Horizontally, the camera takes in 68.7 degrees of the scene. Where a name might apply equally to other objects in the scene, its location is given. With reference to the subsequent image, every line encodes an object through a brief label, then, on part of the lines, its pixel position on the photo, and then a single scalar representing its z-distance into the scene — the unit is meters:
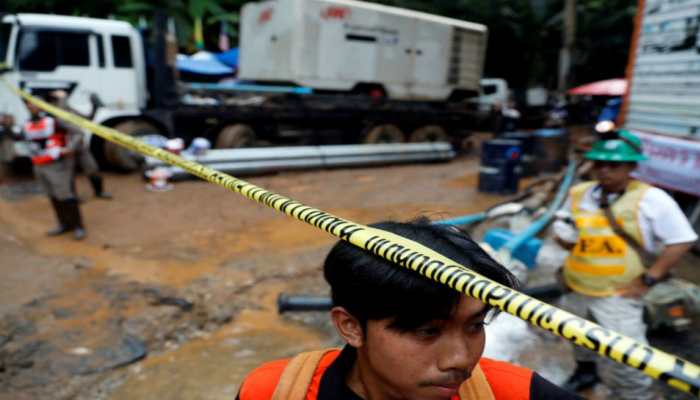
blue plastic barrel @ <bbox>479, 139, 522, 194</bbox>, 8.69
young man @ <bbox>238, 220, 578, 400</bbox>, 0.96
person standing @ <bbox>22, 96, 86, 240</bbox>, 6.00
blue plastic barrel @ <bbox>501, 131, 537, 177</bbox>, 9.64
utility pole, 18.97
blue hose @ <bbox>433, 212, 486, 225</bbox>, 5.30
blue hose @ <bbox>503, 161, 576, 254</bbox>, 4.68
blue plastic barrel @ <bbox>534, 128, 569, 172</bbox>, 10.27
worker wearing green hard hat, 2.58
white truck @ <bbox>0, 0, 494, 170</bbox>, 9.12
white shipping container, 11.42
